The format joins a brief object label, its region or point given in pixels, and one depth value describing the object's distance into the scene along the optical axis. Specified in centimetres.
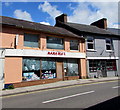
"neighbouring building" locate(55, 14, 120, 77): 1898
